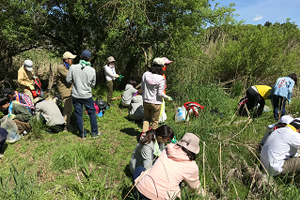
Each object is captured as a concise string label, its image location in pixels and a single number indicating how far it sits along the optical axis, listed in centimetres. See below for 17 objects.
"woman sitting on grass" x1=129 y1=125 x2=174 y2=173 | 248
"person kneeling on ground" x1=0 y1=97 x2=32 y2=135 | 363
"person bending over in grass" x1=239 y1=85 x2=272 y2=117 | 495
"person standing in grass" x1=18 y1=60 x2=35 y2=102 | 436
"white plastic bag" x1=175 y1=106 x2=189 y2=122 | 467
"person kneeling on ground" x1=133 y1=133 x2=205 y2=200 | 194
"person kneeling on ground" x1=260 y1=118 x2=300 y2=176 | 255
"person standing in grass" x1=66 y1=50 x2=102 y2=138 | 350
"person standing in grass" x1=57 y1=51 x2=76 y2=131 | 385
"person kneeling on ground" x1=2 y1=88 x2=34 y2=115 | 362
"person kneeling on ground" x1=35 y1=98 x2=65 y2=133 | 388
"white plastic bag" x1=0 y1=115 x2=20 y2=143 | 350
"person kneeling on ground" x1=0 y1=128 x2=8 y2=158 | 314
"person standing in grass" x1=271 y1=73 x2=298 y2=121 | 459
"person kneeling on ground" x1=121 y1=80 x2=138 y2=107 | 526
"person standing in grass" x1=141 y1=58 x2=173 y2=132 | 338
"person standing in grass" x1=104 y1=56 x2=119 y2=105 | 535
